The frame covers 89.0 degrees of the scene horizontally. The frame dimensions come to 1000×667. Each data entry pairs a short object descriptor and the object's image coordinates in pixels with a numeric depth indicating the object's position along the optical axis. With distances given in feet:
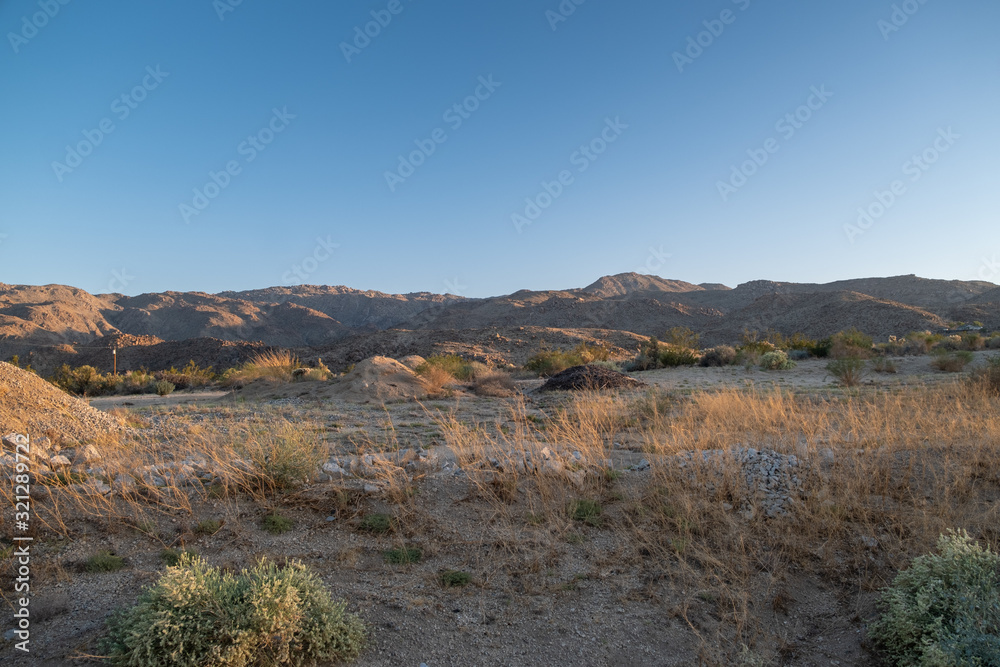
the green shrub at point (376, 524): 13.75
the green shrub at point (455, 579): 11.45
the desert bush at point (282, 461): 15.51
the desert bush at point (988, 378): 29.12
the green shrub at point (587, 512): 14.16
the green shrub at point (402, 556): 12.43
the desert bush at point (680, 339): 73.31
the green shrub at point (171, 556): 11.87
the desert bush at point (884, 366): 48.87
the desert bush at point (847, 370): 41.60
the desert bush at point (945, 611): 8.18
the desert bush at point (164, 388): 55.57
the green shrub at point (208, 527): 13.16
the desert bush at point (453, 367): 50.90
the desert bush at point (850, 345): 59.32
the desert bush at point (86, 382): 58.13
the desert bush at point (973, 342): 63.72
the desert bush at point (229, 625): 8.39
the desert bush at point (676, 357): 63.52
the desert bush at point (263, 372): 58.23
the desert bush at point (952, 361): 47.18
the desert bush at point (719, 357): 63.93
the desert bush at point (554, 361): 64.13
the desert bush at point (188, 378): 63.36
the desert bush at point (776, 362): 55.11
